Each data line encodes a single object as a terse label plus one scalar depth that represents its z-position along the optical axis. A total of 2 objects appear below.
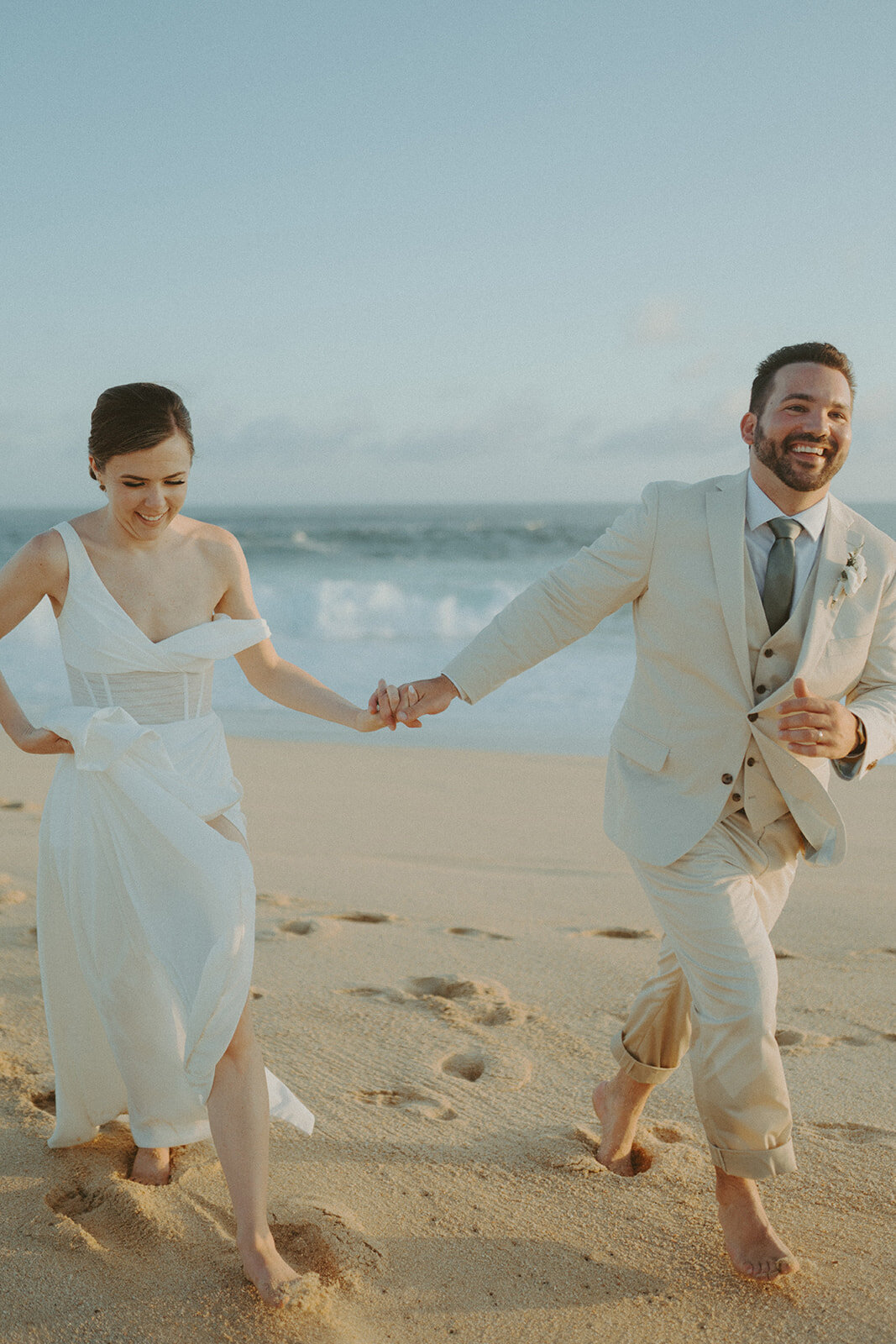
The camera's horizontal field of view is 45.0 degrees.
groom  2.90
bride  2.84
